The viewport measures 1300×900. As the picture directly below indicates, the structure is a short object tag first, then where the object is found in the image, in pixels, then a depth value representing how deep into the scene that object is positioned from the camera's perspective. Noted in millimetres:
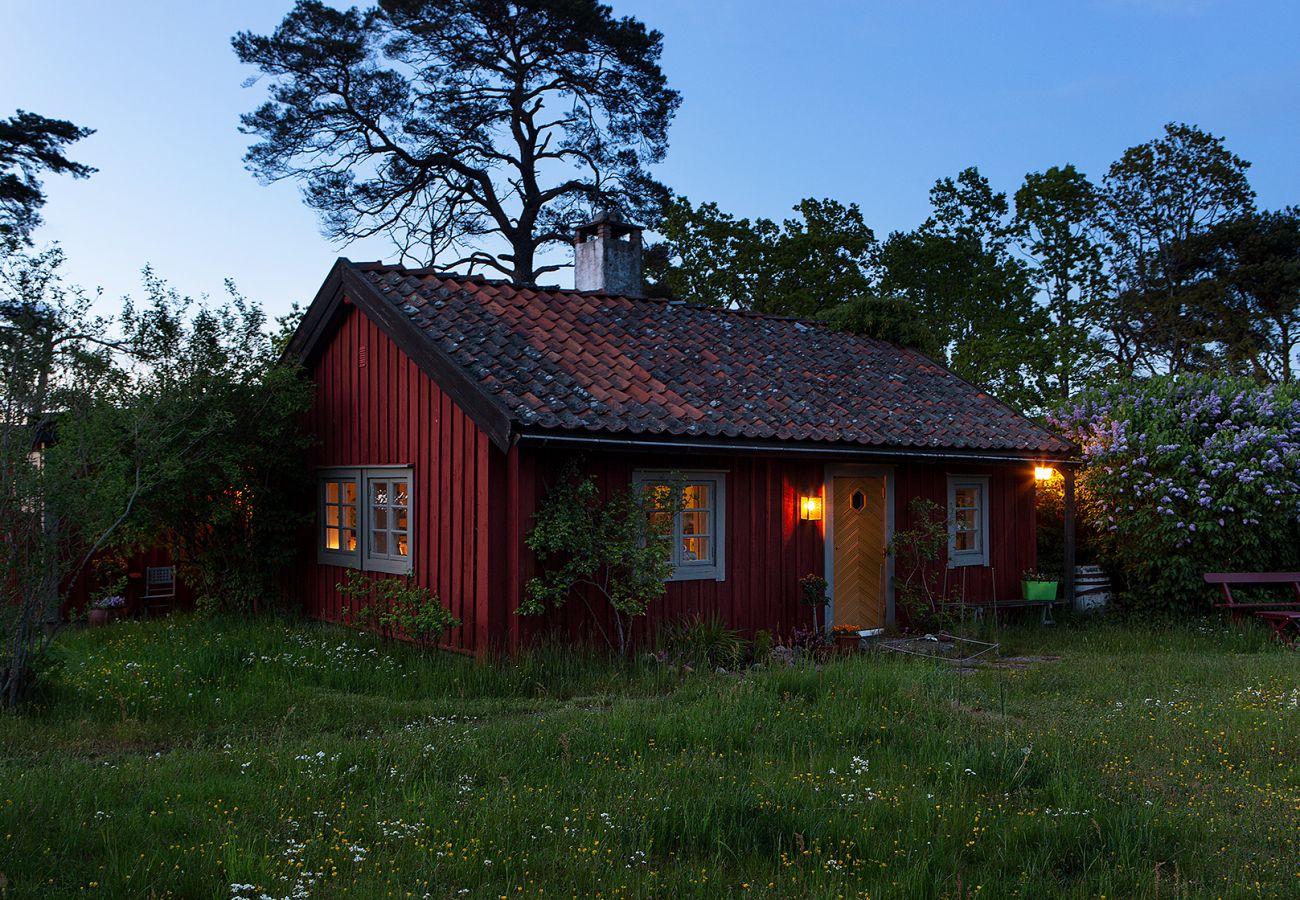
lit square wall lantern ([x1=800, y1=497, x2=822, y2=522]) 12570
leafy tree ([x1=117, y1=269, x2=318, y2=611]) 11828
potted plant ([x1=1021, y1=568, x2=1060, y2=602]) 14422
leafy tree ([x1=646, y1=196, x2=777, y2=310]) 30094
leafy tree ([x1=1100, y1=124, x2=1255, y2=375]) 29859
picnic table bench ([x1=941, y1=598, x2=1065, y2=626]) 13545
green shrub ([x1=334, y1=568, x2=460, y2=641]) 10492
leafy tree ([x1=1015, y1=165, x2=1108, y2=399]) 30562
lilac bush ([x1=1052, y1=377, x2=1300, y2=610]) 14305
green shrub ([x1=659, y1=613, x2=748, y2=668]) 10797
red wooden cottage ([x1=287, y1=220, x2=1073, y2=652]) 10453
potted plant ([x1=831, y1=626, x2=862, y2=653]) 12143
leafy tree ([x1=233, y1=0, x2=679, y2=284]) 22906
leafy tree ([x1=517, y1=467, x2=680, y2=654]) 10125
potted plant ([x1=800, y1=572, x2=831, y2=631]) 12328
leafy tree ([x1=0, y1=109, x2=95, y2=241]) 19938
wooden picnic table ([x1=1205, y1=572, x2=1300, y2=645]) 13367
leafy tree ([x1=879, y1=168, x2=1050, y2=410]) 30453
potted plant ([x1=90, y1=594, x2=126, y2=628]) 15180
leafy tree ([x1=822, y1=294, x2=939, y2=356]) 16906
